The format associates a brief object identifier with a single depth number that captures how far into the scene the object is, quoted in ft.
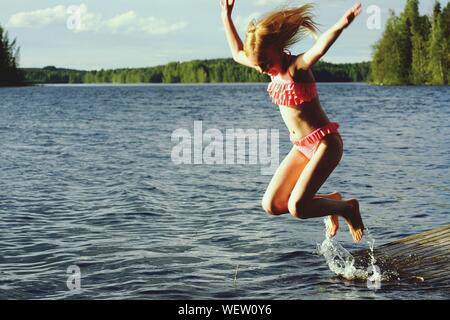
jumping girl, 23.71
